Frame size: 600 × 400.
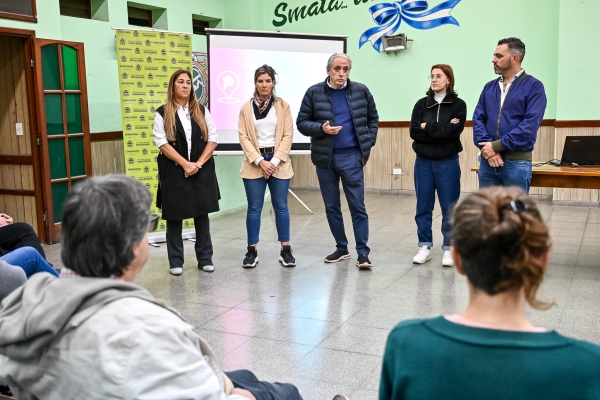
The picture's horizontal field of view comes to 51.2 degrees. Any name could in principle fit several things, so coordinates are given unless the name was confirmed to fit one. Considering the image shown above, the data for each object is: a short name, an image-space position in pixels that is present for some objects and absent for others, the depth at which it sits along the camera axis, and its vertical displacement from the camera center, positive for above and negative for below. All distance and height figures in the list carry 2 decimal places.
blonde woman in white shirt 4.34 -0.24
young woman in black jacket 4.38 -0.18
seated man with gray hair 1.24 -0.39
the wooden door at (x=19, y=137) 5.49 -0.08
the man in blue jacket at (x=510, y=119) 3.96 +0.01
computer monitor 4.34 -0.22
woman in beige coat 4.54 -0.16
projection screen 6.41 +0.61
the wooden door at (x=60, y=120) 5.51 +0.06
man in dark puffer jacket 4.49 -0.07
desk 4.01 -0.38
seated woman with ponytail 1.07 -0.38
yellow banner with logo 5.53 +0.35
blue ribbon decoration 7.73 +1.31
